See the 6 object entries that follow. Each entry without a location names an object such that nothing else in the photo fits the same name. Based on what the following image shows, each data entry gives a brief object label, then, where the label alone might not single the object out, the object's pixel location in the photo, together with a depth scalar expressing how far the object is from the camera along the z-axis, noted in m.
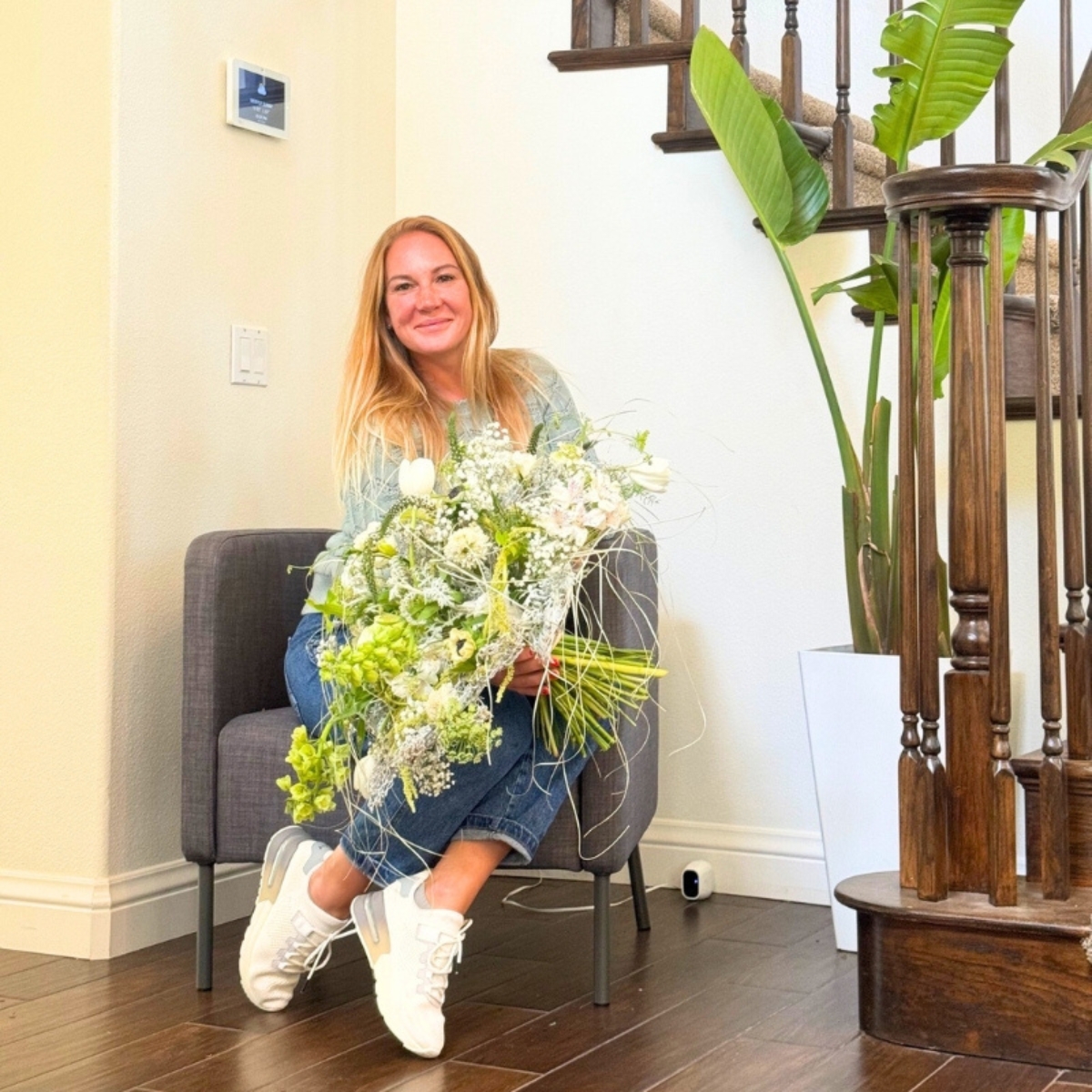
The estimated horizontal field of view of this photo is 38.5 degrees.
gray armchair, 2.17
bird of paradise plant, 2.37
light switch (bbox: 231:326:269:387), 2.75
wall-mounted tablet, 2.73
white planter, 2.40
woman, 2.01
